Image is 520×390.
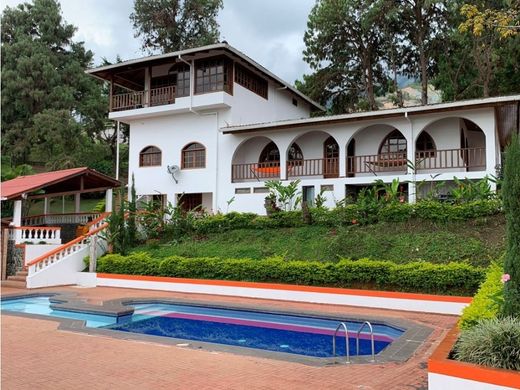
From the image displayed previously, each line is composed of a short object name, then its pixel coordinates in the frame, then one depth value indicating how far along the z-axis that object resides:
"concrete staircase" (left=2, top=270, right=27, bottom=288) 16.81
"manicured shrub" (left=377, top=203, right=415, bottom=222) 15.77
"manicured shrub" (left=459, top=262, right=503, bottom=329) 5.68
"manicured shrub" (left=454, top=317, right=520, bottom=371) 4.62
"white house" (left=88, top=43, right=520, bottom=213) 19.59
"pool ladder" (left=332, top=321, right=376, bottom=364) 6.98
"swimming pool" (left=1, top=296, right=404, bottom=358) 9.34
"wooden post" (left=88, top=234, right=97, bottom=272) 18.05
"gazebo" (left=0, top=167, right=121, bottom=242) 18.19
